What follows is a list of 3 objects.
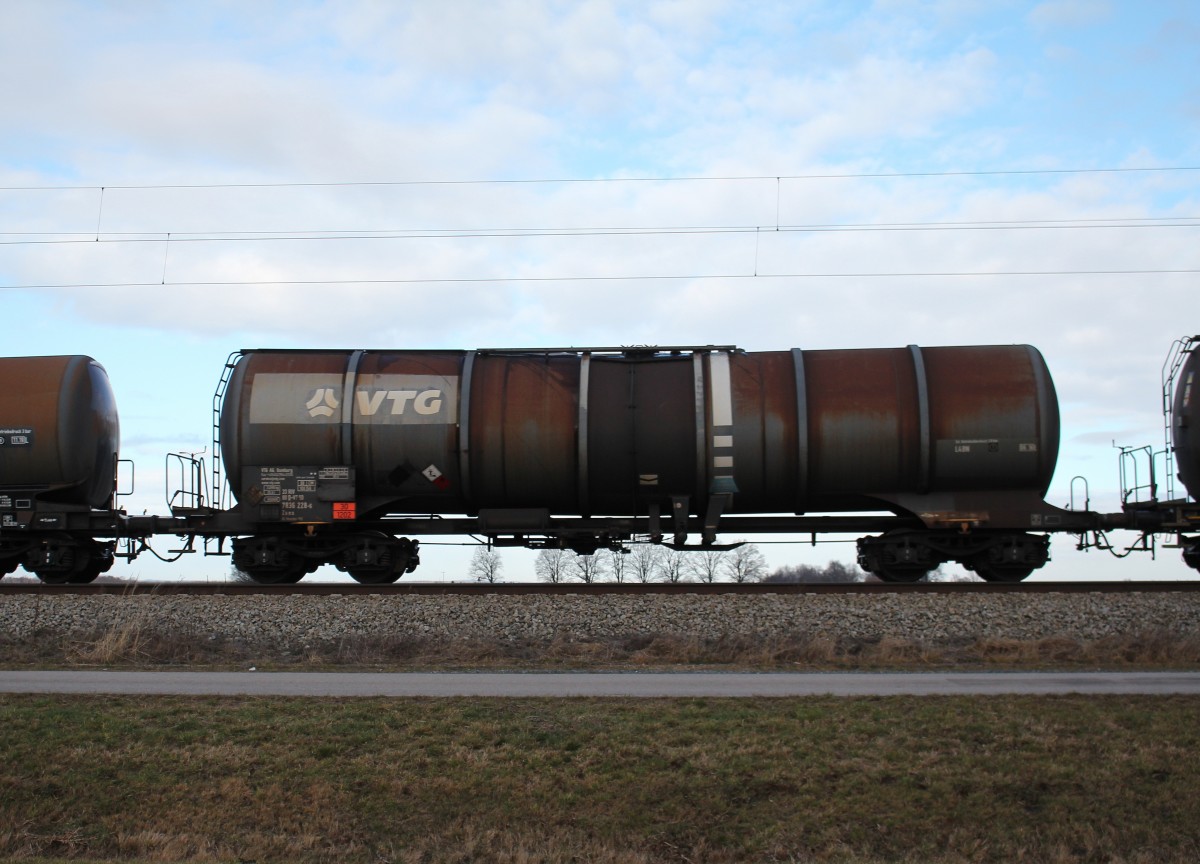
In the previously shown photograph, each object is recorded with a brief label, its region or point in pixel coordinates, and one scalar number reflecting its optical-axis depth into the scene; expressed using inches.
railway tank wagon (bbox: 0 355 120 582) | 690.2
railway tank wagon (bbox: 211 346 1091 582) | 636.1
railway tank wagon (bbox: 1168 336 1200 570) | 670.5
